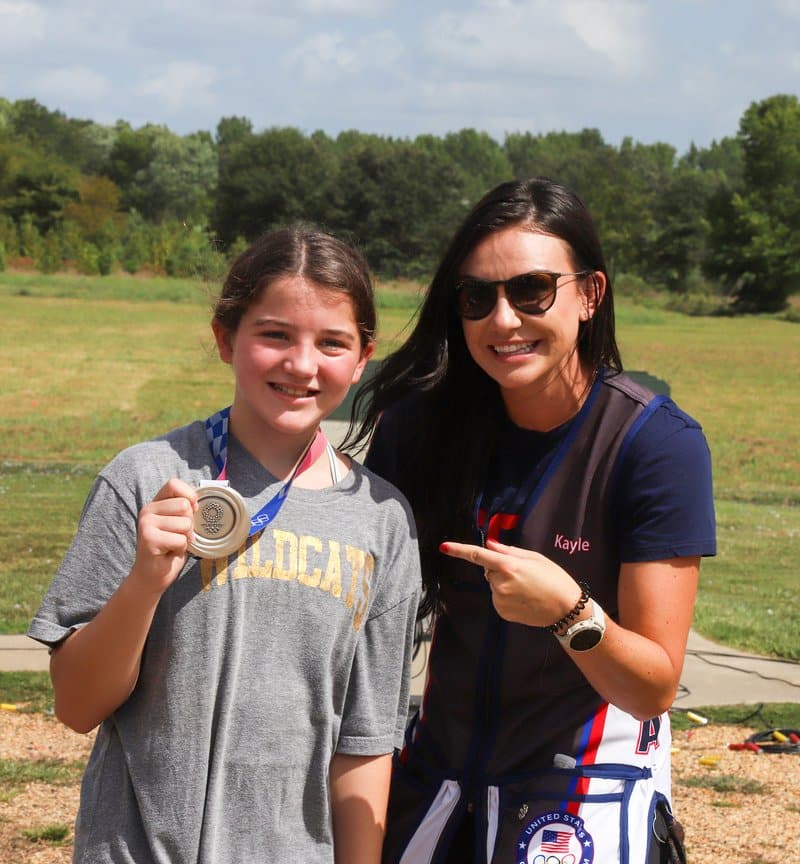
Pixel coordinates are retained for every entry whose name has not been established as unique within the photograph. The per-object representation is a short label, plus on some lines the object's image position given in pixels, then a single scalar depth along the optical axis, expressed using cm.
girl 210
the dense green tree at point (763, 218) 5725
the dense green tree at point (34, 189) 5466
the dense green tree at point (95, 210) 5412
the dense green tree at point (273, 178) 5684
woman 246
